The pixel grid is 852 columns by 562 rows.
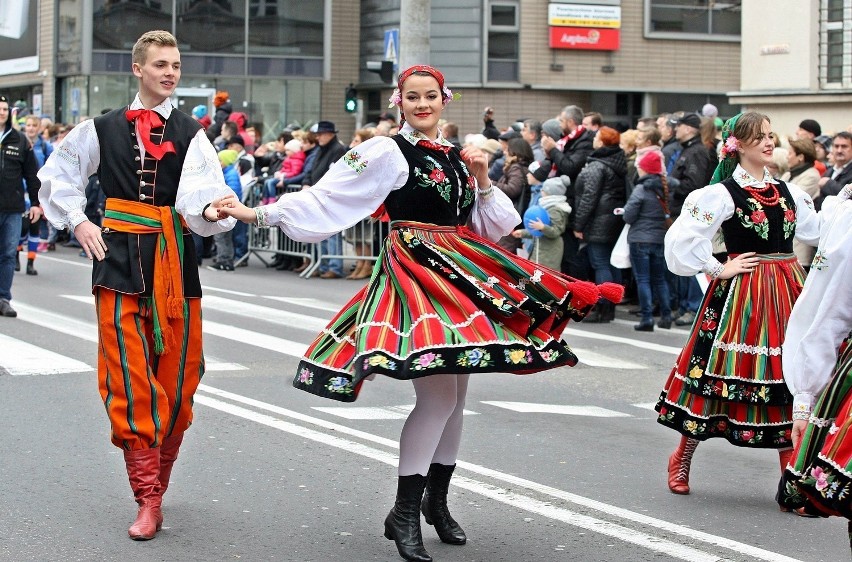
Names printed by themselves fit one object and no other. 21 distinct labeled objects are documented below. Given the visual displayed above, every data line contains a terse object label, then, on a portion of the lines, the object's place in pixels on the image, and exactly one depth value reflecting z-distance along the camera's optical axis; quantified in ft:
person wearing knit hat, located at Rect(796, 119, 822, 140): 45.70
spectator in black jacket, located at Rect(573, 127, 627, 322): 45.27
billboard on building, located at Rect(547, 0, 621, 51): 114.73
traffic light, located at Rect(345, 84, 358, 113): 86.58
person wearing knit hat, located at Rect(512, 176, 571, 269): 45.78
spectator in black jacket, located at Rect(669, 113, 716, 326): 44.55
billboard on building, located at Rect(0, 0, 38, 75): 131.13
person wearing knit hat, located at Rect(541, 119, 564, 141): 51.62
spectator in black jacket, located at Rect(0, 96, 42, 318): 43.78
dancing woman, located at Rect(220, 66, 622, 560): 17.84
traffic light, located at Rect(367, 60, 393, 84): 70.69
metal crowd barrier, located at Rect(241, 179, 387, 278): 58.95
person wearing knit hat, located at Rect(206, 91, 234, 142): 73.94
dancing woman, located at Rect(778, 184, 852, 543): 13.33
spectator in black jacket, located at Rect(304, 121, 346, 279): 58.70
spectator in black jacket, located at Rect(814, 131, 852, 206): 39.75
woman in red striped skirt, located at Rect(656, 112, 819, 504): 22.03
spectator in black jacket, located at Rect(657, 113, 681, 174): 47.85
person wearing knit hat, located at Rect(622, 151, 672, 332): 43.60
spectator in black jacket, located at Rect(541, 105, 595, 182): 47.50
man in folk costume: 19.42
